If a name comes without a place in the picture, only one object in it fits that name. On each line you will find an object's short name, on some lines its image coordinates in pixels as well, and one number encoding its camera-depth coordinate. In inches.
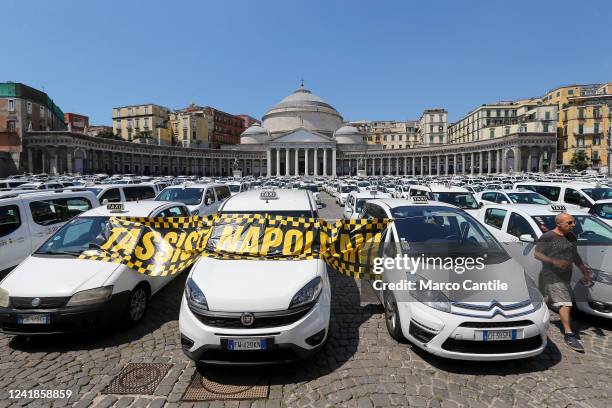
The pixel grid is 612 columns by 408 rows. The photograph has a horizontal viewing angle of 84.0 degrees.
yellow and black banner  203.9
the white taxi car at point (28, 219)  272.5
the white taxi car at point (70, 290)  176.4
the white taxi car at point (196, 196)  476.1
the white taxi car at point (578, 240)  198.4
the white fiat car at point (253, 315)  146.6
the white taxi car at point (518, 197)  519.8
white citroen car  152.3
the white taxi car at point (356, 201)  555.0
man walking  185.9
